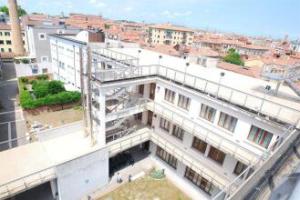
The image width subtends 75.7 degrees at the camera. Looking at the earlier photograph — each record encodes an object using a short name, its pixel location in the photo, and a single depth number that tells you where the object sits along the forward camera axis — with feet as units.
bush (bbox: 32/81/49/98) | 108.06
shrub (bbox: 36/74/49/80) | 143.90
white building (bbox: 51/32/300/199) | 48.44
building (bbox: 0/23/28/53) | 187.21
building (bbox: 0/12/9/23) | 227.03
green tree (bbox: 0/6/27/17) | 306.68
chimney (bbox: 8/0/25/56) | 169.50
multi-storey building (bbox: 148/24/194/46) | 346.54
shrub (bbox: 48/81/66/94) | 112.37
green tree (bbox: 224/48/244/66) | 212.07
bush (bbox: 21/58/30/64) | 145.71
